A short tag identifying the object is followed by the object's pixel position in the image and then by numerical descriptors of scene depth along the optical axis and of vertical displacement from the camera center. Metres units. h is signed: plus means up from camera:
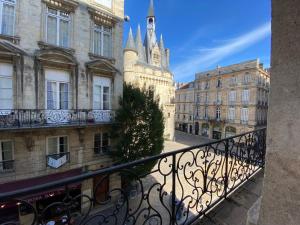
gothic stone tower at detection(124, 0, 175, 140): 22.70 +5.79
